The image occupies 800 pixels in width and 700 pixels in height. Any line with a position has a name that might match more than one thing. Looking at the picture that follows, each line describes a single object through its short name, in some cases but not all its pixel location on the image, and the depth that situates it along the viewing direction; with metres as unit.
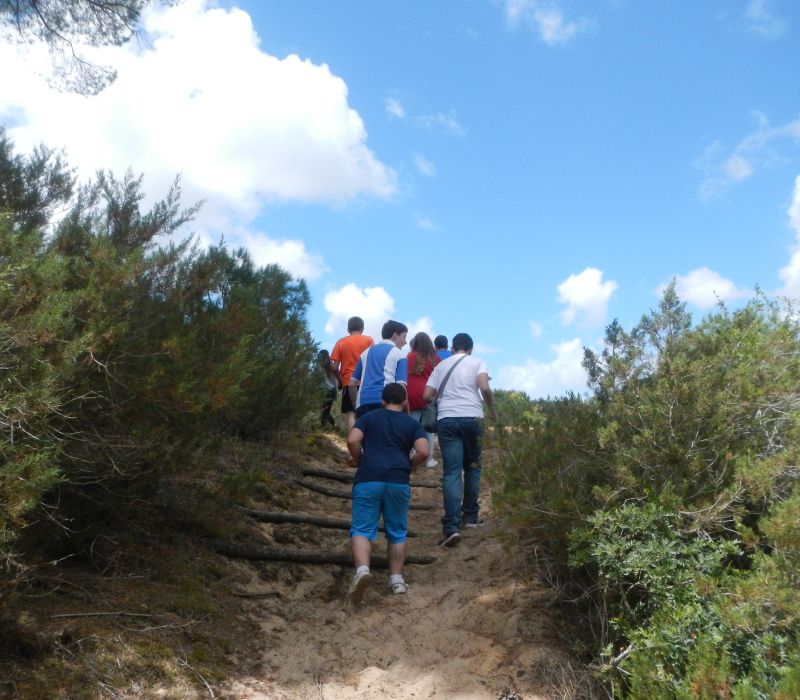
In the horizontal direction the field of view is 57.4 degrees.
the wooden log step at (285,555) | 6.12
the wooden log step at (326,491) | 8.60
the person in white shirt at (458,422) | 6.89
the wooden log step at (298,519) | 7.03
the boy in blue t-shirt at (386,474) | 5.72
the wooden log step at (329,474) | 9.12
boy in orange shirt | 9.27
